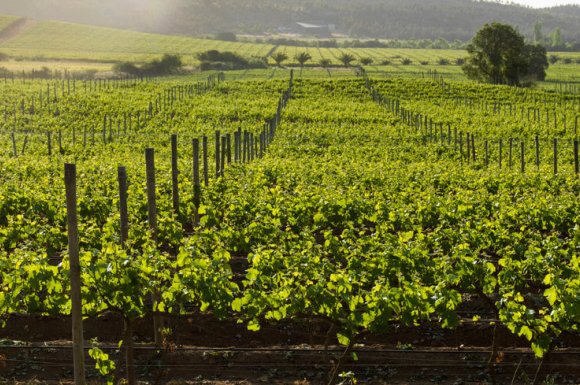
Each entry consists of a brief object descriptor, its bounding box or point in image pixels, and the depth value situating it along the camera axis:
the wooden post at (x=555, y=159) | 22.95
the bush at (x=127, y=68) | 93.81
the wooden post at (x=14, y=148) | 29.40
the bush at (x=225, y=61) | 105.88
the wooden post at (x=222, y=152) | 21.12
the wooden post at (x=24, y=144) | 30.52
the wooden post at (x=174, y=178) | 14.20
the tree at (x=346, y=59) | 109.51
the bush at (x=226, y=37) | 191.62
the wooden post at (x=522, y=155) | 24.61
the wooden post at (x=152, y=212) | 10.40
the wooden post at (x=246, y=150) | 26.39
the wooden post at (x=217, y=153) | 20.48
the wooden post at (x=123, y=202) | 10.23
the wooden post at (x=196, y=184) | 15.77
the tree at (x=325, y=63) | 109.56
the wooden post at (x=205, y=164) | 17.61
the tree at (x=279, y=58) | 111.56
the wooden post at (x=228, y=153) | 24.13
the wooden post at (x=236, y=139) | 24.78
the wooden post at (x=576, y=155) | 23.27
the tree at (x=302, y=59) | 107.69
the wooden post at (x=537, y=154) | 26.01
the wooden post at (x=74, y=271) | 7.79
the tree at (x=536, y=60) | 87.26
